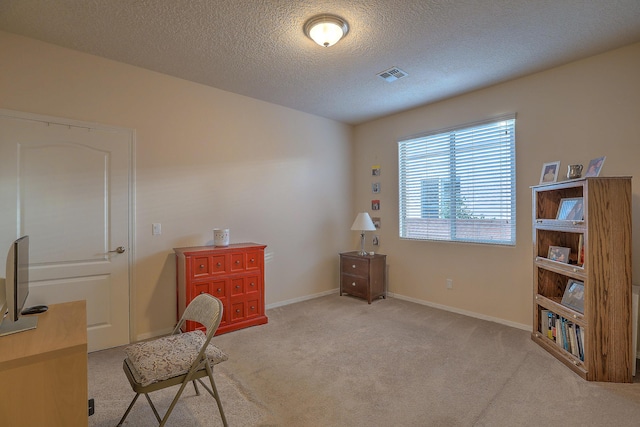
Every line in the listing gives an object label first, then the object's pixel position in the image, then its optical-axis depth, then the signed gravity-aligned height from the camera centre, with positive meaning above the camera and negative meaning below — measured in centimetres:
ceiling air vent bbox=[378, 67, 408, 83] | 325 +149
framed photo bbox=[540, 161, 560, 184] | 305 +40
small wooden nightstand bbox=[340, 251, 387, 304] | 447 -90
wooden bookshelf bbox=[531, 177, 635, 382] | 238 -53
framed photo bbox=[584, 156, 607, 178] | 260 +39
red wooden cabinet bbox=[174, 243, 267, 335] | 320 -69
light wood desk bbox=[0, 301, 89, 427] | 119 -65
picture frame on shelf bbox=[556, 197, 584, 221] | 261 +3
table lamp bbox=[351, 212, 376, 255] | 457 -13
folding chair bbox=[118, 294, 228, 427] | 164 -81
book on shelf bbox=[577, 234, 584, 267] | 259 -33
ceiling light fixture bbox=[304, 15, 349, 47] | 240 +146
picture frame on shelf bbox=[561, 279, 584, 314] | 261 -71
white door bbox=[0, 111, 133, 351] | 263 +6
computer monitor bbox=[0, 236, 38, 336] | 141 -36
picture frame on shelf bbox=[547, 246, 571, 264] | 281 -38
